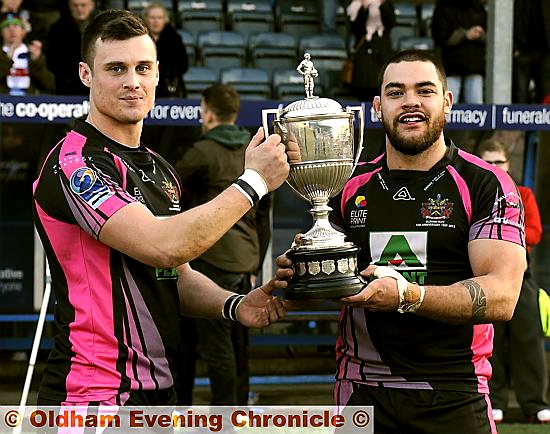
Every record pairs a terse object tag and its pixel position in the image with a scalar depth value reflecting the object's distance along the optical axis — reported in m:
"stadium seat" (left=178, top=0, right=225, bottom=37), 12.62
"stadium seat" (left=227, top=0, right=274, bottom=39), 12.84
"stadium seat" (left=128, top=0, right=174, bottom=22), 12.28
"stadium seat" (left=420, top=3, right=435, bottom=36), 13.10
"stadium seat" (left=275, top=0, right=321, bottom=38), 13.08
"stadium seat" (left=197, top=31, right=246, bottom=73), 12.10
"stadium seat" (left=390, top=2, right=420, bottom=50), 12.98
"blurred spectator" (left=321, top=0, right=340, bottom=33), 12.88
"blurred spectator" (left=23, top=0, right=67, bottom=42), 10.06
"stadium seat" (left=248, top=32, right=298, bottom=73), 12.16
